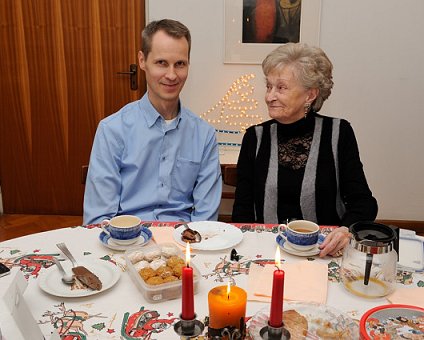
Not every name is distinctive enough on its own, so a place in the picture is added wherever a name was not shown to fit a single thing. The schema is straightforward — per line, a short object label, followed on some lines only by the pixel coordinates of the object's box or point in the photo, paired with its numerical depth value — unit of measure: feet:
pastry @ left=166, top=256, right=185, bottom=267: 4.12
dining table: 3.55
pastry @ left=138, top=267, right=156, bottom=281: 3.96
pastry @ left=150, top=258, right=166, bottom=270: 4.06
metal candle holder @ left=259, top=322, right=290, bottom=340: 3.20
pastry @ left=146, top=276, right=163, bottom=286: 3.85
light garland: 11.54
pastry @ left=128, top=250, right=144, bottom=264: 4.26
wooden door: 11.55
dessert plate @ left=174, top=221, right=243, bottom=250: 4.83
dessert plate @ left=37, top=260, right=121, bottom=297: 3.92
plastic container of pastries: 3.84
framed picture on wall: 11.03
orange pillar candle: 3.27
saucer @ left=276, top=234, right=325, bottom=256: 4.69
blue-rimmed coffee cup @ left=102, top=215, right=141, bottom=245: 4.77
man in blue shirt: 6.59
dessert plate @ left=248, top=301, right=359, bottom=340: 3.38
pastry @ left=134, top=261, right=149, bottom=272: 4.10
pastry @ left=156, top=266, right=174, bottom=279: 3.96
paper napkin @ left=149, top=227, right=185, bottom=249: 5.02
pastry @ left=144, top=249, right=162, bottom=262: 4.28
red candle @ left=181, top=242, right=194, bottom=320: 3.09
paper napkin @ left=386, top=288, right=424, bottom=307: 3.93
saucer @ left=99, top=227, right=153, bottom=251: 4.78
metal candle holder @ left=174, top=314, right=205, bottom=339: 3.32
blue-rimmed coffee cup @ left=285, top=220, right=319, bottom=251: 4.66
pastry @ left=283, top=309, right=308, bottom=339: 3.35
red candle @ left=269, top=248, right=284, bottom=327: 3.00
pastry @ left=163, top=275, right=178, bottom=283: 3.90
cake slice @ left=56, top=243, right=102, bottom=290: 4.00
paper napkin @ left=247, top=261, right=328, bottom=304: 3.98
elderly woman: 6.34
